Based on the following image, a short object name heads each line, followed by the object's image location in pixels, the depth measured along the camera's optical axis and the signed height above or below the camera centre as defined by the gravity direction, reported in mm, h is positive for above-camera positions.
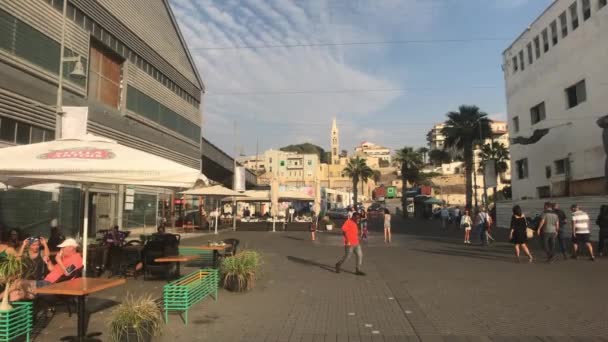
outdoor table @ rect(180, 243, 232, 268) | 10331 -870
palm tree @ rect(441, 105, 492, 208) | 42781 +7465
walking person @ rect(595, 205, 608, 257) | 13894 -559
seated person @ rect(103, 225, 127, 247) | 10758 -644
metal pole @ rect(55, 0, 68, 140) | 13750 +3001
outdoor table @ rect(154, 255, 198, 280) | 9070 -965
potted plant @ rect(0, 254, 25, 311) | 5871 -760
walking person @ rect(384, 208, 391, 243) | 21250 -596
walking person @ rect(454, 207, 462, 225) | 33594 -566
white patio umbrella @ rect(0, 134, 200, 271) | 6145 +650
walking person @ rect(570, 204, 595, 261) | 13488 -600
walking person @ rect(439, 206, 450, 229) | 32259 -575
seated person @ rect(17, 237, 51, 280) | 7160 -740
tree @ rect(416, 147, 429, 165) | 63406 +8313
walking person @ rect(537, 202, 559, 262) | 13023 -605
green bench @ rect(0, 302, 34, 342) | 4895 -1223
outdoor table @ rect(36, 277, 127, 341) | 5155 -900
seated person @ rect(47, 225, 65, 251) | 11492 -708
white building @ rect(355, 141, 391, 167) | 183062 +20692
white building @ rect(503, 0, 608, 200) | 24688 +7084
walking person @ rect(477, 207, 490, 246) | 18286 -642
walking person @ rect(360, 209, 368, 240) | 22169 -866
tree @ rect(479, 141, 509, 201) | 53953 +6689
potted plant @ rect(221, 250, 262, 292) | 8438 -1162
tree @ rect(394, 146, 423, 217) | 61250 +6449
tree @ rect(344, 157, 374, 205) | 72312 +6354
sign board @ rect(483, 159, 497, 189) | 36125 +2839
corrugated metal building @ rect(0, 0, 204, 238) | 15539 +6064
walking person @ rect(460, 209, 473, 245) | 19484 -660
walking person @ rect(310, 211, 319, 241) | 22550 -807
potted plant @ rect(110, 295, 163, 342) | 4996 -1246
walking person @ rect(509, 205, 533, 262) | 13009 -650
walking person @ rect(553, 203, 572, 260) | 13655 -599
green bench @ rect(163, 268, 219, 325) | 6352 -1219
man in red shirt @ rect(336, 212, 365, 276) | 11047 -822
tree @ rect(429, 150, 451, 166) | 48344 +5769
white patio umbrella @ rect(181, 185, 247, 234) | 23334 +1002
